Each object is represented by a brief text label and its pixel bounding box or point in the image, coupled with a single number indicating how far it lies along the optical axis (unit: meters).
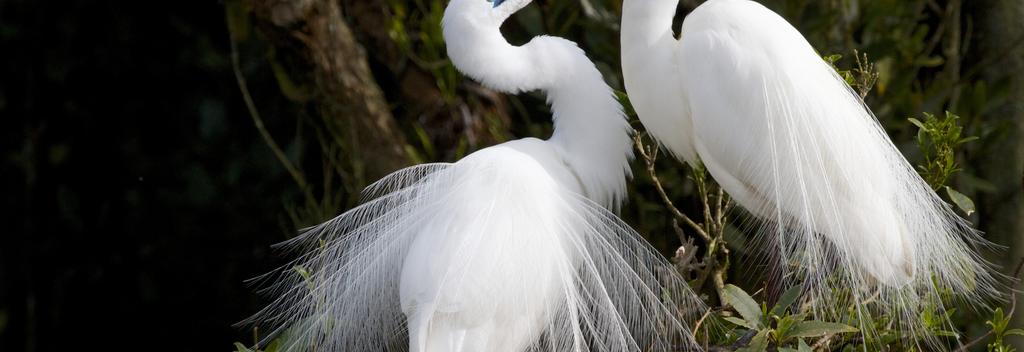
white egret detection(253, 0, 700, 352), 9.91
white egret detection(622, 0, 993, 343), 10.09
